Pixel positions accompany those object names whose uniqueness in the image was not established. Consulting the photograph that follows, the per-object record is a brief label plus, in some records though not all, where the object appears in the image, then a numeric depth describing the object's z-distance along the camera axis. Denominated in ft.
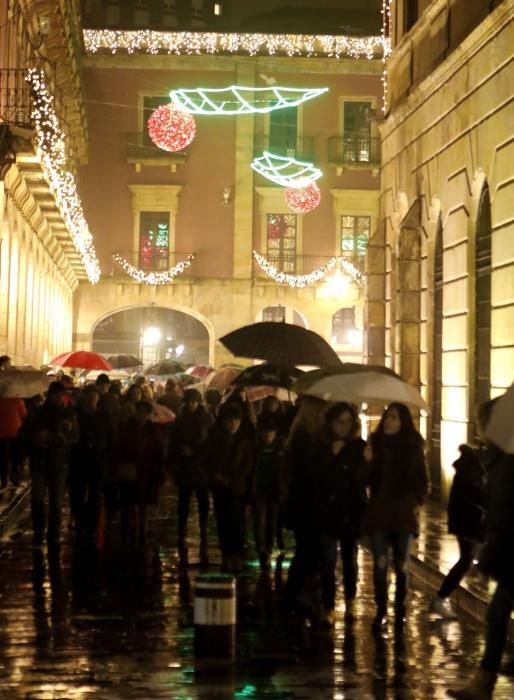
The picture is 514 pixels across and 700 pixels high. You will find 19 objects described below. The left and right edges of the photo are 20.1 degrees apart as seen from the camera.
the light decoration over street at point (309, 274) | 166.09
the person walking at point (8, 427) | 74.02
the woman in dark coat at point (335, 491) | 36.40
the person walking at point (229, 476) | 46.50
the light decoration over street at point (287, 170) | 148.65
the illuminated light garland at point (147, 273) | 165.37
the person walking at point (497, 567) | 26.17
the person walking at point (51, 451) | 52.06
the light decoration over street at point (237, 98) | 159.12
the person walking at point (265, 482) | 47.52
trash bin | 30.32
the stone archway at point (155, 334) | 168.76
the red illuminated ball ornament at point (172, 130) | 133.59
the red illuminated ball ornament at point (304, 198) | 153.89
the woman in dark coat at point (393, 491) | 36.45
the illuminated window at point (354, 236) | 168.45
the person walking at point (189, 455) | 52.44
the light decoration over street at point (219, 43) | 164.86
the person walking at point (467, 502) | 36.73
